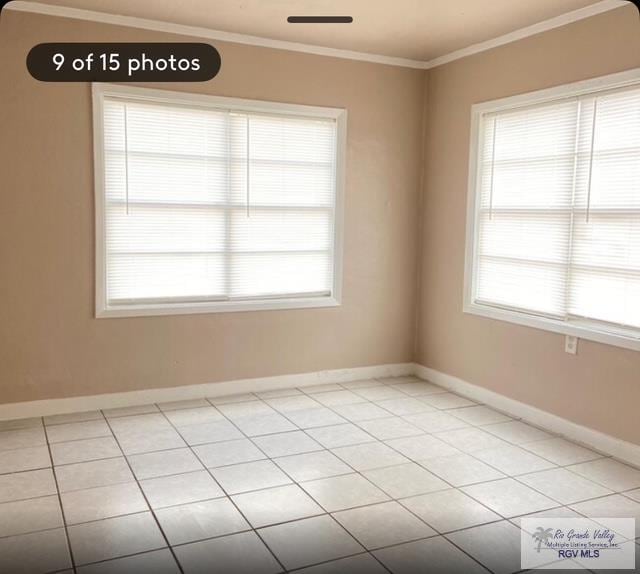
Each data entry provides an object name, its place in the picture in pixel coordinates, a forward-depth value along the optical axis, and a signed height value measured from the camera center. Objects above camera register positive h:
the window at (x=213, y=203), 4.08 +0.05
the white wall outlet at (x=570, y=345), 3.71 -0.74
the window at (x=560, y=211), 3.43 +0.05
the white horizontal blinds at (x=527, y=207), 3.81 +0.07
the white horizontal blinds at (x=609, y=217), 3.39 +0.02
